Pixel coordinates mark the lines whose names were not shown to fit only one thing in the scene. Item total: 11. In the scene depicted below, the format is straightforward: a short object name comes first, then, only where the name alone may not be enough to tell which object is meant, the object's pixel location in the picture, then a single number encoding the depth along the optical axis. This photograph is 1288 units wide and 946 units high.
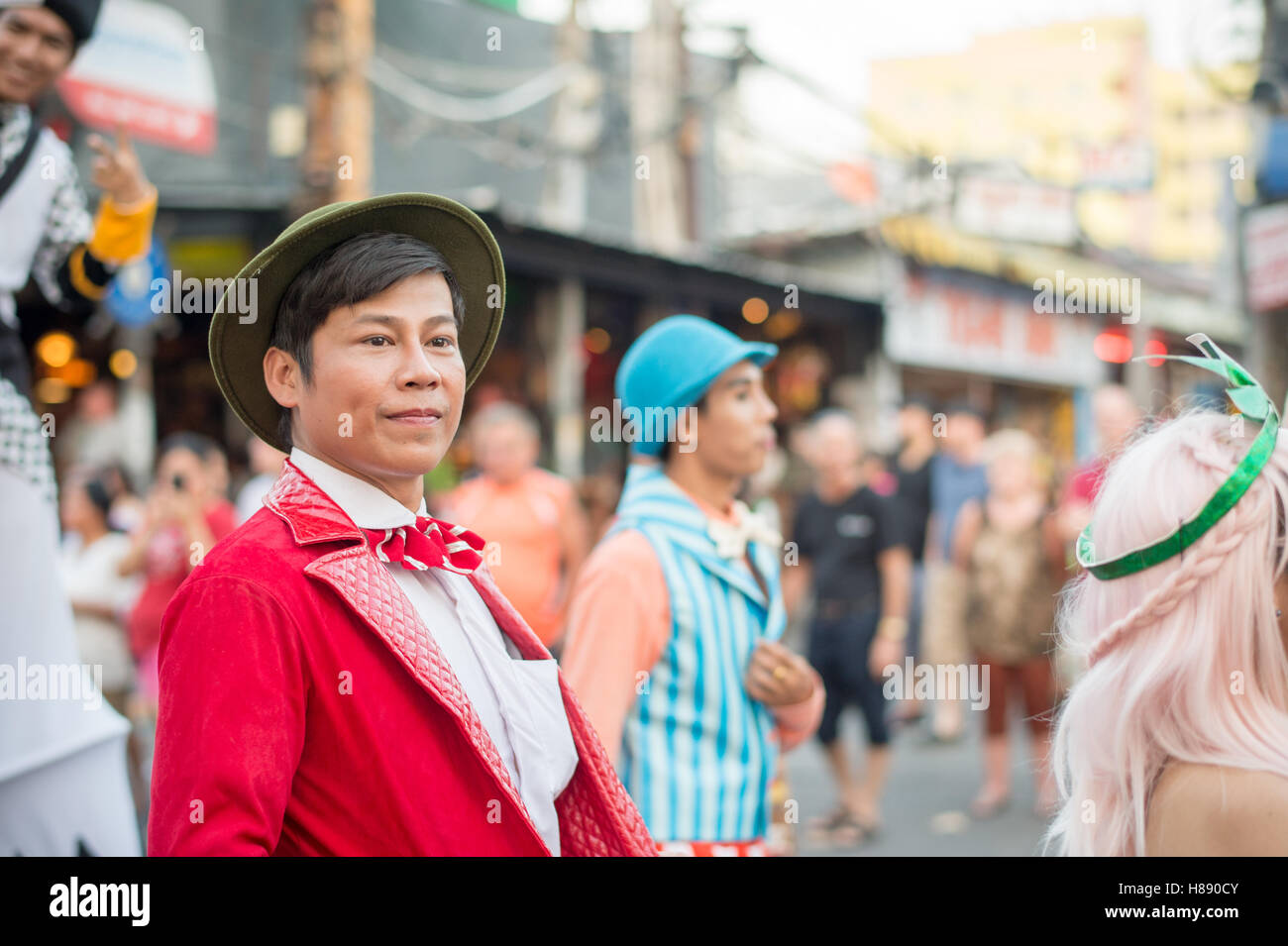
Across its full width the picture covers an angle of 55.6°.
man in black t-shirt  6.36
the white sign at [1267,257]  8.90
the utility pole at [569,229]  11.51
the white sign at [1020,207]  15.70
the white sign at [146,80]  9.02
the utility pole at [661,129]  12.98
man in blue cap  2.63
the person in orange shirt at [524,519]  6.05
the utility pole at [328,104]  7.81
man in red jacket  1.34
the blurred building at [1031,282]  14.57
